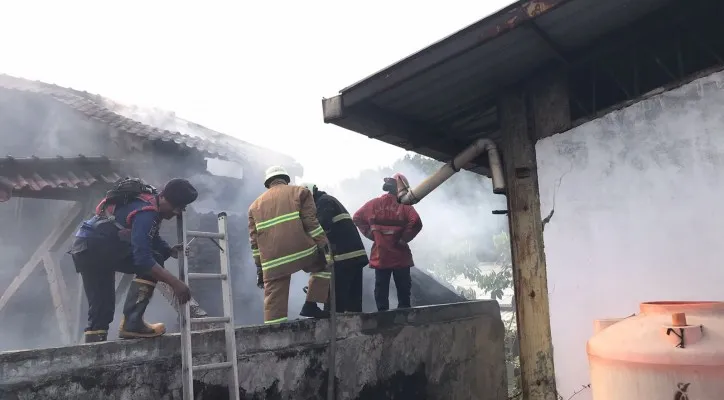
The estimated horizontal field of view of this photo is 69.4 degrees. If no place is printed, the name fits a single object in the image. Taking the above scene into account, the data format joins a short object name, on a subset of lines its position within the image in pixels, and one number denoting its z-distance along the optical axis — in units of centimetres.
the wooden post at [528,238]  445
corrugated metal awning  386
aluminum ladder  394
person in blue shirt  421
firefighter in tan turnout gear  506
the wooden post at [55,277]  703
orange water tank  258
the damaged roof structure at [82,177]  735
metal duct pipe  489
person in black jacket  592
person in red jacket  669
